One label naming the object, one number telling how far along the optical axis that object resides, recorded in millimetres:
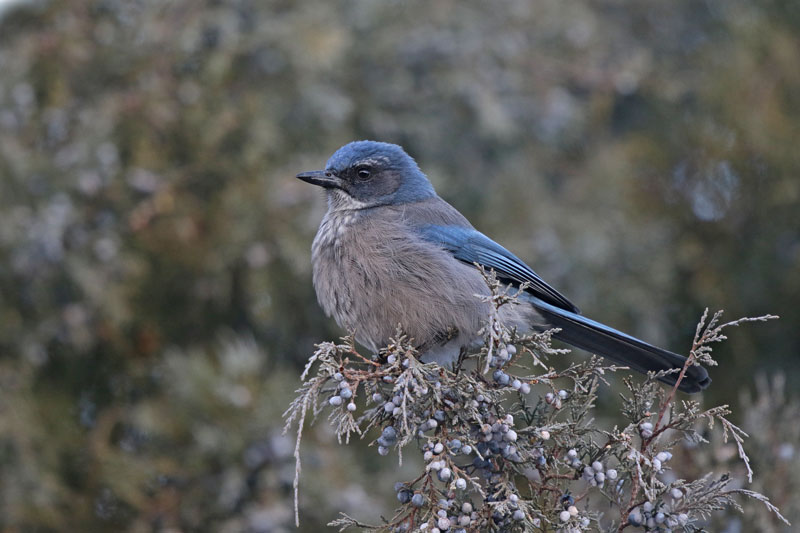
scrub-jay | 7312
